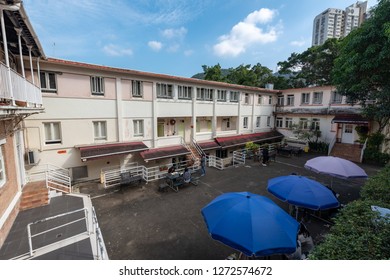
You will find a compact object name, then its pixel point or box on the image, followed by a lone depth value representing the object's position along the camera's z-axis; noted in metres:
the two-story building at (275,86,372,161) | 18.66
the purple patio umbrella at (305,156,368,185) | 7.71
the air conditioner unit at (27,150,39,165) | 9.62
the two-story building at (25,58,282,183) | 10.44
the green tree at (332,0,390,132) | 9.60
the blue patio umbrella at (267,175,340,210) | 5.79
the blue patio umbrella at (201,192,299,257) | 3.77
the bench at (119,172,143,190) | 10.90
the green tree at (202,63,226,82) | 30.34
